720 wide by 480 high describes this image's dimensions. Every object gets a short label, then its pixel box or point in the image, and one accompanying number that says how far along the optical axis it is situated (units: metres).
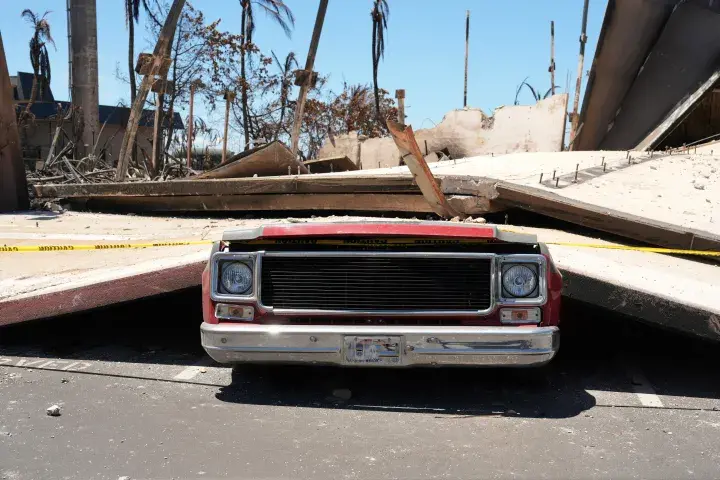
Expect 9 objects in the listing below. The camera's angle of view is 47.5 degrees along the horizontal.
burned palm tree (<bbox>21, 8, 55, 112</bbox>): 35.66
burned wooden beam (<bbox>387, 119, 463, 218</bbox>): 7.05
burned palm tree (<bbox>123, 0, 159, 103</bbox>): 28.05
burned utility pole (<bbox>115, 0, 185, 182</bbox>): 14.06
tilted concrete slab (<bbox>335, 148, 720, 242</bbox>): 8.09
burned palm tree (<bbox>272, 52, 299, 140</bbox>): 31.42
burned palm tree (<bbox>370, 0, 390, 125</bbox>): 34.53
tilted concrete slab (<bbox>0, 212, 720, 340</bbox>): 4.56
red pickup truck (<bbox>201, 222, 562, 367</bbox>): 4.09
